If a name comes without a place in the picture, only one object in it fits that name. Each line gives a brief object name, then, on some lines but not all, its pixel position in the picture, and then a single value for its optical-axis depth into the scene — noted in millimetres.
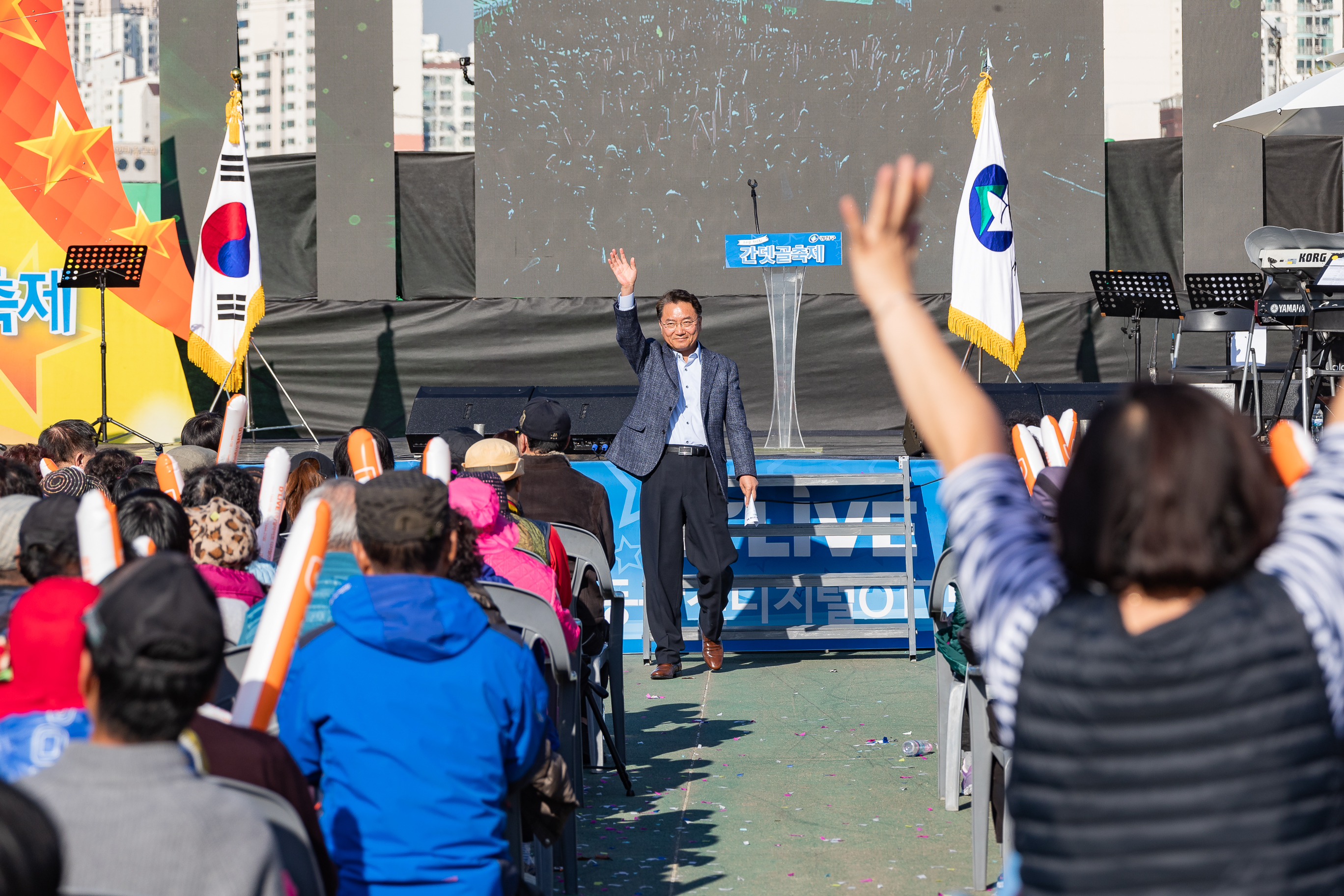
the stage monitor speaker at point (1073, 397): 16828
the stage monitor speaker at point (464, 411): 17687
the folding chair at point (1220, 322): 18828
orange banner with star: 21937
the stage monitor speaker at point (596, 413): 17391
